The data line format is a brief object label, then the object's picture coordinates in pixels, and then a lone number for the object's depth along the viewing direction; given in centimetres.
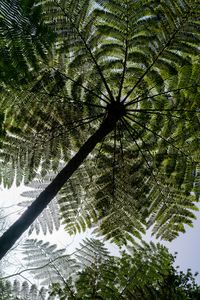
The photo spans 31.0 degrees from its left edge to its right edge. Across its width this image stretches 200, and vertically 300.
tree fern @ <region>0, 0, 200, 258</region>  346
